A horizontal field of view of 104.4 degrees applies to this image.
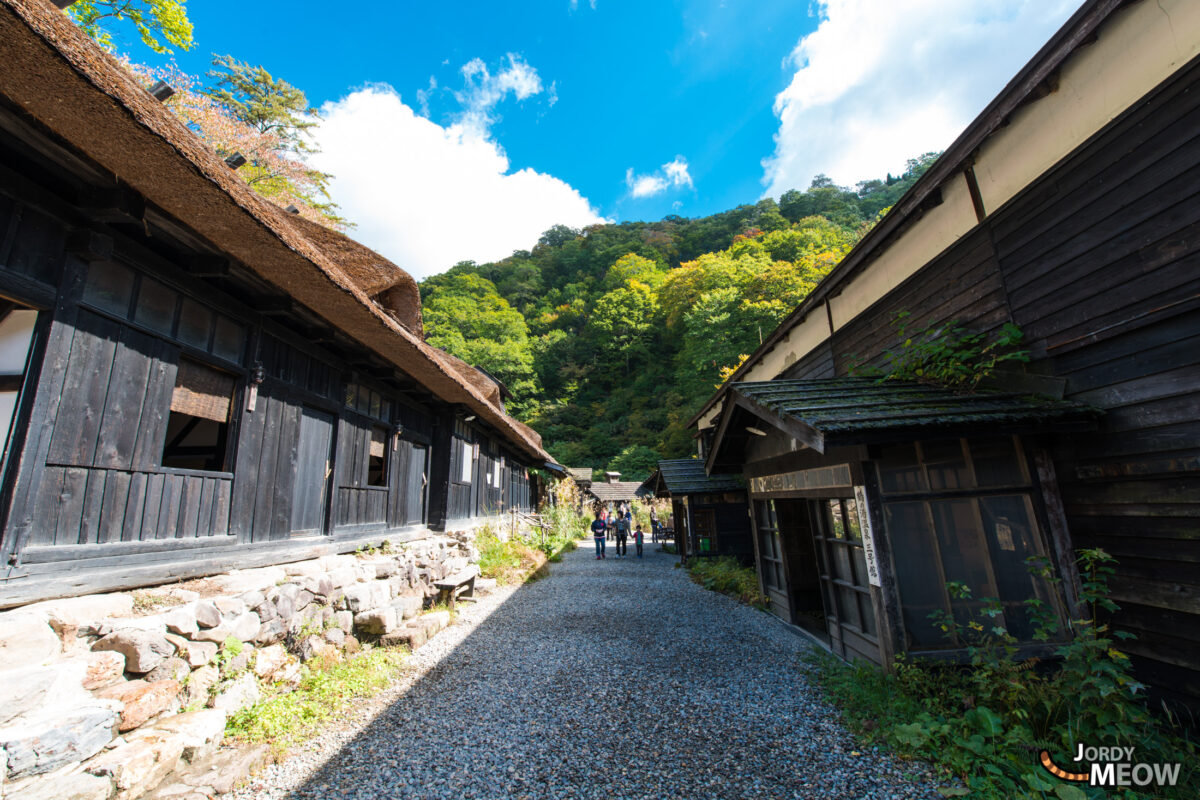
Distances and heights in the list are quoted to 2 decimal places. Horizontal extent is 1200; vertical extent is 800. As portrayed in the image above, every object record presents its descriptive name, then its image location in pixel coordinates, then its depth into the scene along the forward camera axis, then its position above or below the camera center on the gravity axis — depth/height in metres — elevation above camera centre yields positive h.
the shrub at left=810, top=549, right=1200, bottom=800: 2.86 -1.59
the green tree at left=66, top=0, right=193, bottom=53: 9.73 +10.94
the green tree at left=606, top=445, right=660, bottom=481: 33.19 +2.73
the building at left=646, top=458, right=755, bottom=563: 12.98 -0.47
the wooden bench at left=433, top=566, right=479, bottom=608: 7.78 -1.27
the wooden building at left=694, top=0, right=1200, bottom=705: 3.35 +0.92
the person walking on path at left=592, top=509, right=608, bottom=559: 16.34 -1.01
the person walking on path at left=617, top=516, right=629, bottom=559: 16.73 -1.24
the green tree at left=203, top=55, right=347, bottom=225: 16.28 +15.09
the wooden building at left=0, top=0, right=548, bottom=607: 2.77 +1.51
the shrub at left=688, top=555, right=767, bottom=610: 8.61 -1.73
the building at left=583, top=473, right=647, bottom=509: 29.53 +0.65
